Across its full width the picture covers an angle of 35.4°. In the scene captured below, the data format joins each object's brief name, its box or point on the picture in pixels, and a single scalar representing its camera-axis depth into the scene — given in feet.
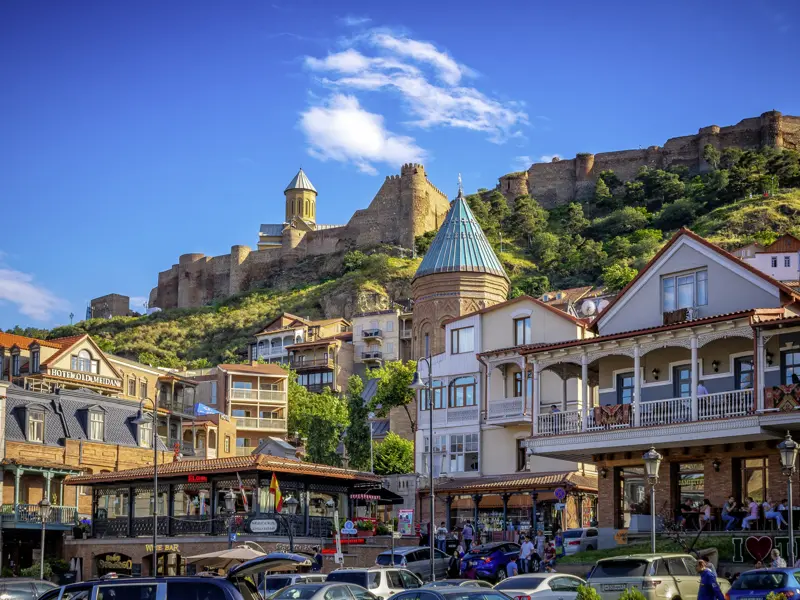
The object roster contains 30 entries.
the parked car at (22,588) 99.60
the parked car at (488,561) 125.39
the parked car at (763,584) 79.20
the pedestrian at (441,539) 141.72
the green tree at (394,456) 246.06
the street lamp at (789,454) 93.91
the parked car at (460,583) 97.21
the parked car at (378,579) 97.19
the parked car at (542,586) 90.46
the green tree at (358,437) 243.60
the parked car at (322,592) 83.87
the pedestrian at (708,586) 76.64
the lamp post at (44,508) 133.52
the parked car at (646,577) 84.74
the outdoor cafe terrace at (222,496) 140.56
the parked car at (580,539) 131.54
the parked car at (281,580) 98.32
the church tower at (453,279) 243.81
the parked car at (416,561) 123.20
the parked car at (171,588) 69.87
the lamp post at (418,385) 123.54
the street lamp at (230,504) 136.15
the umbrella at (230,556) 111.75
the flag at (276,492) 138.92
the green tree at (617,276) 361.10
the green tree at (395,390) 252.81
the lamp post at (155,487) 124.15
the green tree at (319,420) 247.09
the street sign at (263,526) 135.74
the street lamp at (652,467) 97.32
